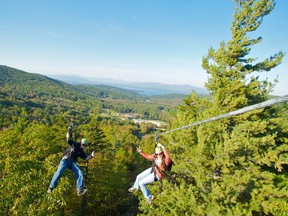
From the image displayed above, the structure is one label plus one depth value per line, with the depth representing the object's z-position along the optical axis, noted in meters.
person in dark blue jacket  7.47
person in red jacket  7.43
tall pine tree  11.15
